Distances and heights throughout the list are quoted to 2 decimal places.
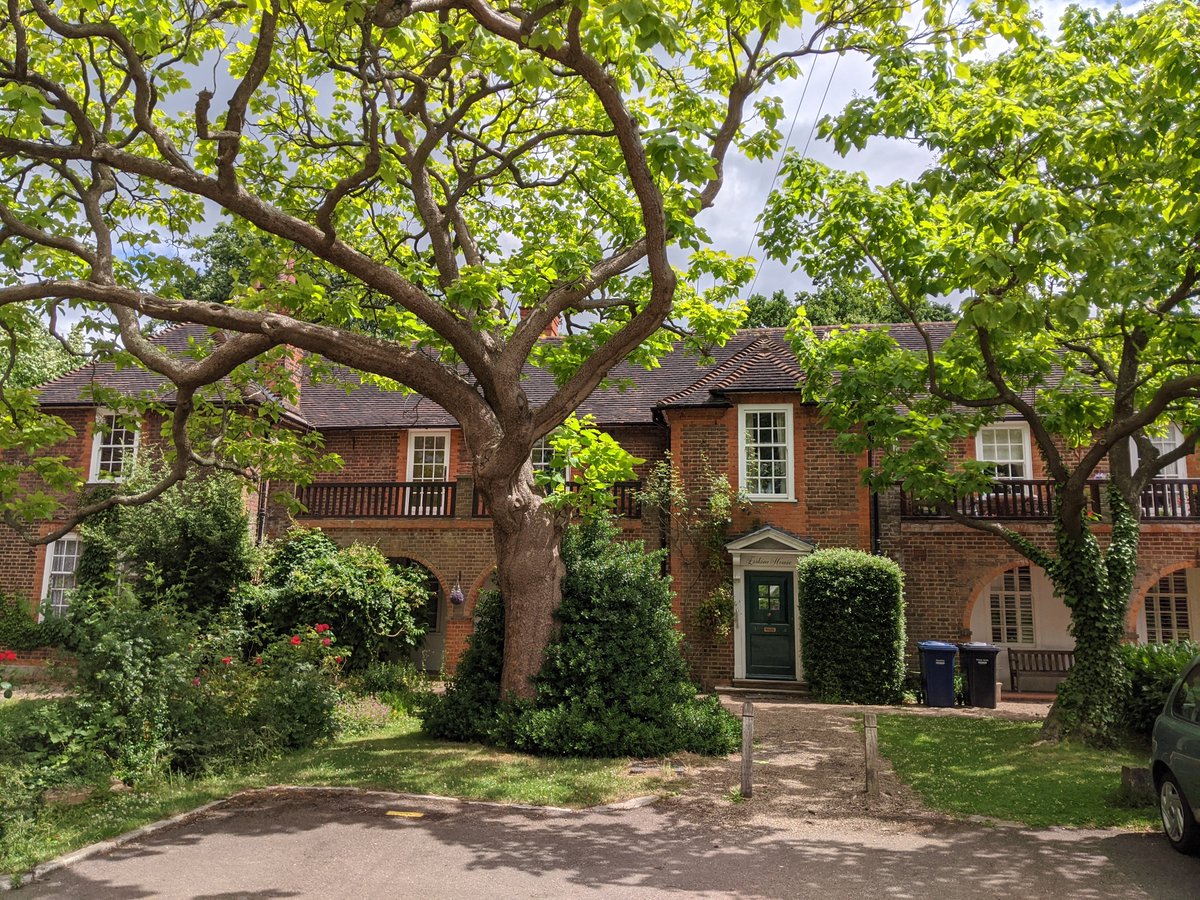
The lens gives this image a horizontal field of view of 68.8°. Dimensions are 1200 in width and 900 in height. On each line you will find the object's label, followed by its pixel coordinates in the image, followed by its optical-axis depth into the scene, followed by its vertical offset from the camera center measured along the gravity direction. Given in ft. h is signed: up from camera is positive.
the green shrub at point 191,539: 55.52 +3.69
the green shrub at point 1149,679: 36.19 -2.73
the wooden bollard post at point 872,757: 29.02 -4.87
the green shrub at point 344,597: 54.65 +0.23
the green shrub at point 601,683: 34.19 -3.25
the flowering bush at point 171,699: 28.27 -3.66
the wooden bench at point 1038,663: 59.82 -3.55
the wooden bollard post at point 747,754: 28.96 -4.85
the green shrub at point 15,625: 60.29 -2.03
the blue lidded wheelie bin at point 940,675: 52.90 -3.91
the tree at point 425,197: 27.96 +15.34
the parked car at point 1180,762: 22.11 -3.89
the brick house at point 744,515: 59.82 +6.39
